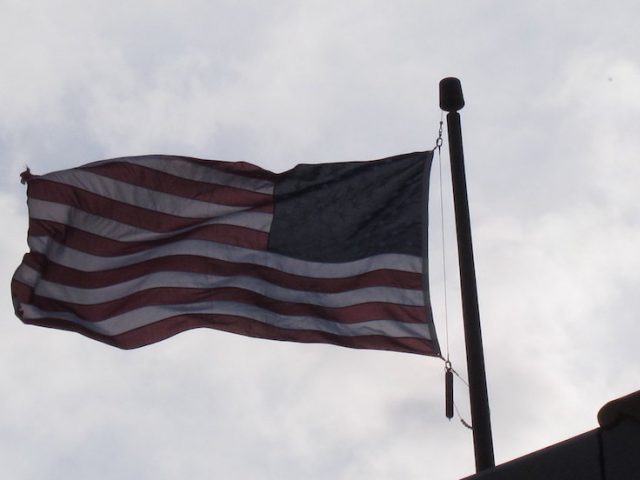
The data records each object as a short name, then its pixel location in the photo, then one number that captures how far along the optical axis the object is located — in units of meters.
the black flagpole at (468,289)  11.20
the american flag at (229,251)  16.53
